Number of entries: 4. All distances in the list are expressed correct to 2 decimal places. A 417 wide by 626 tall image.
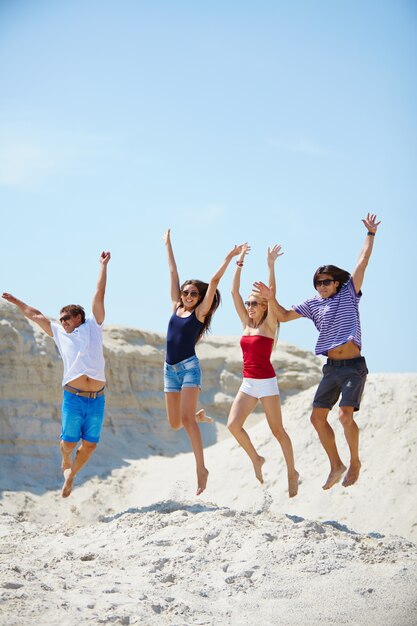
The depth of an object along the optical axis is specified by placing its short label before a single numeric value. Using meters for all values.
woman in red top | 7.50
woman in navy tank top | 7.60
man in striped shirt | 7.15
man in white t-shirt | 7.68
